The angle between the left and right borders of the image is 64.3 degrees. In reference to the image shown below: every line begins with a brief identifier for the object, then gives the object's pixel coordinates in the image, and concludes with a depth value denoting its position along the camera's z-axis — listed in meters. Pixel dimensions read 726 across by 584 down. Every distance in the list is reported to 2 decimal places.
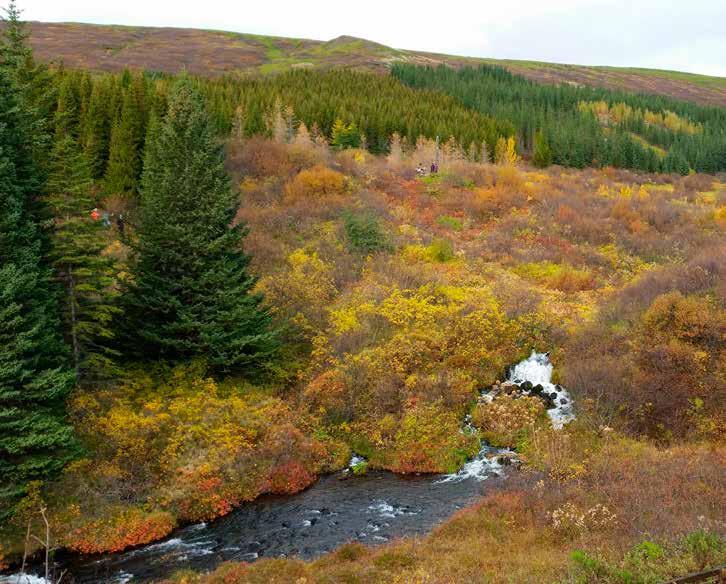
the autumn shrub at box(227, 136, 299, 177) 50.91
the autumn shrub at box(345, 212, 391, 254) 40.31
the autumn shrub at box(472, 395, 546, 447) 24.55
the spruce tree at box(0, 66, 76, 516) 16.64
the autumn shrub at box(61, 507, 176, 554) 17.95
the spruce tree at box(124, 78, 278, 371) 24.44
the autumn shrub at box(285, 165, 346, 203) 47.22
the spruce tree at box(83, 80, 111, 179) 42.88
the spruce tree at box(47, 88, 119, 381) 20.72
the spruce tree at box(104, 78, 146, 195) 40.97
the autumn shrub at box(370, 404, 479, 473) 23.23
